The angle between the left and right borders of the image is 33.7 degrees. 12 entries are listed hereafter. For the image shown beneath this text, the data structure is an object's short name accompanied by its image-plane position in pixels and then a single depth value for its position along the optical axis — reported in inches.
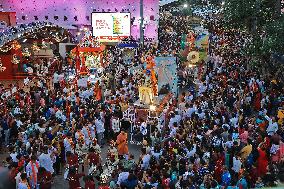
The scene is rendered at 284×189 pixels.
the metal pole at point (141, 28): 1191.7
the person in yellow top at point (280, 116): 581.2
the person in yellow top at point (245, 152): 472.7
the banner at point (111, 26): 1434.5
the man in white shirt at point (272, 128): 533.2
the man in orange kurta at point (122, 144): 541.8
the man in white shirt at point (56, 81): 861.7
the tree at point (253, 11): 812.6
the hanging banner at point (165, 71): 696.4
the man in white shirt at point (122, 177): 426.0
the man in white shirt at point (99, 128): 604.7
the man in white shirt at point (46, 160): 480.7
